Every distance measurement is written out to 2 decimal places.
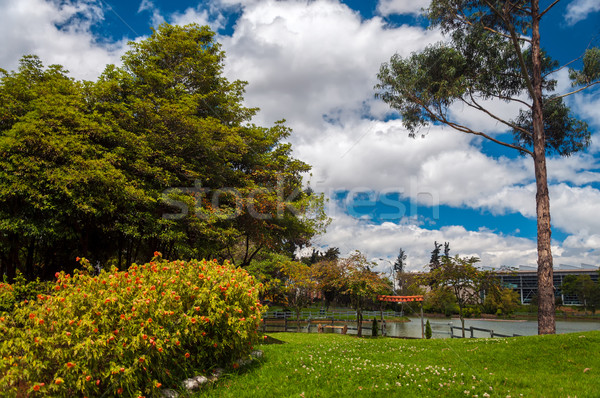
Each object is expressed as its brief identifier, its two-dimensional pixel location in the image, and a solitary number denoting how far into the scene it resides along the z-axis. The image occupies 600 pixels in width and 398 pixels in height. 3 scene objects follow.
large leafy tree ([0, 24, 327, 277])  11.98
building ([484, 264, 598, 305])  72.59
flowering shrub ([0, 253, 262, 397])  5.39
